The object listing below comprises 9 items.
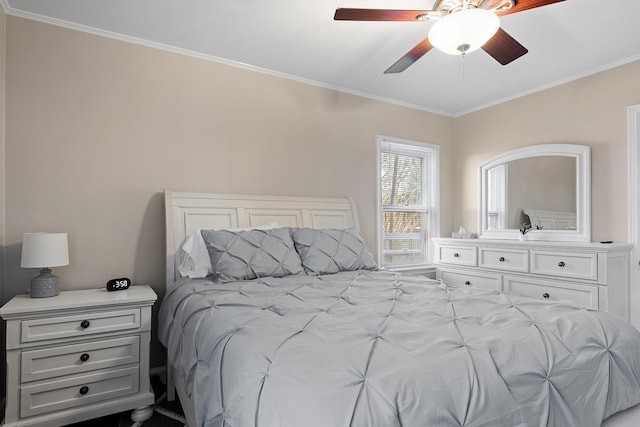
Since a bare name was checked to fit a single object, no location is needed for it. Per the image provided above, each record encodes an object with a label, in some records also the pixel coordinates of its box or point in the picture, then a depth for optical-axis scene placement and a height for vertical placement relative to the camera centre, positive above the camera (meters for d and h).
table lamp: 2.03 -0.24
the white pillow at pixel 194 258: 2.48 -0.32
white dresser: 2.77 -0.50
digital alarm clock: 2.29 -0.45
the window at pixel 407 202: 3.98 +0.13
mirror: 3.23 +0.19
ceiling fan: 1.68 +0.94
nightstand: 1.84 -0.78
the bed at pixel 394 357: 0.88 -0.44
